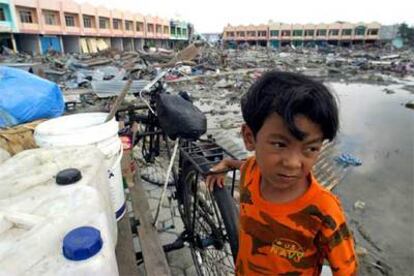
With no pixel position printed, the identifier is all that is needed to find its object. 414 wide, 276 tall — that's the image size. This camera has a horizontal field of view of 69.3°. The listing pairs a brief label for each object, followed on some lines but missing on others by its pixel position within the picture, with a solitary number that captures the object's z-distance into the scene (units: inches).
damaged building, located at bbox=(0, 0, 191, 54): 1203.2
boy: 38.5
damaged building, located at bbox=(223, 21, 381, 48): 2578.7
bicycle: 67.6
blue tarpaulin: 102.4
